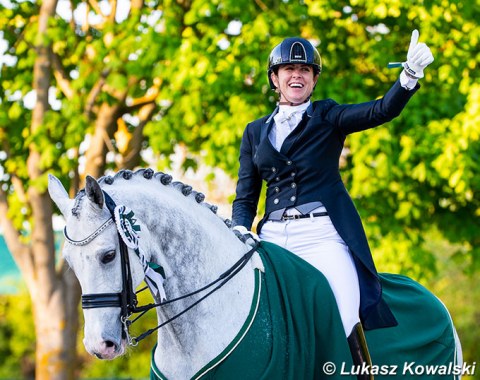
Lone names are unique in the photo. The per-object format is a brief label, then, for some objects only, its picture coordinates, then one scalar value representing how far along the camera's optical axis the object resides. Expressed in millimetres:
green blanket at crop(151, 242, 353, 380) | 8930
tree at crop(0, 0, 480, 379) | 21297
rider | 9789
